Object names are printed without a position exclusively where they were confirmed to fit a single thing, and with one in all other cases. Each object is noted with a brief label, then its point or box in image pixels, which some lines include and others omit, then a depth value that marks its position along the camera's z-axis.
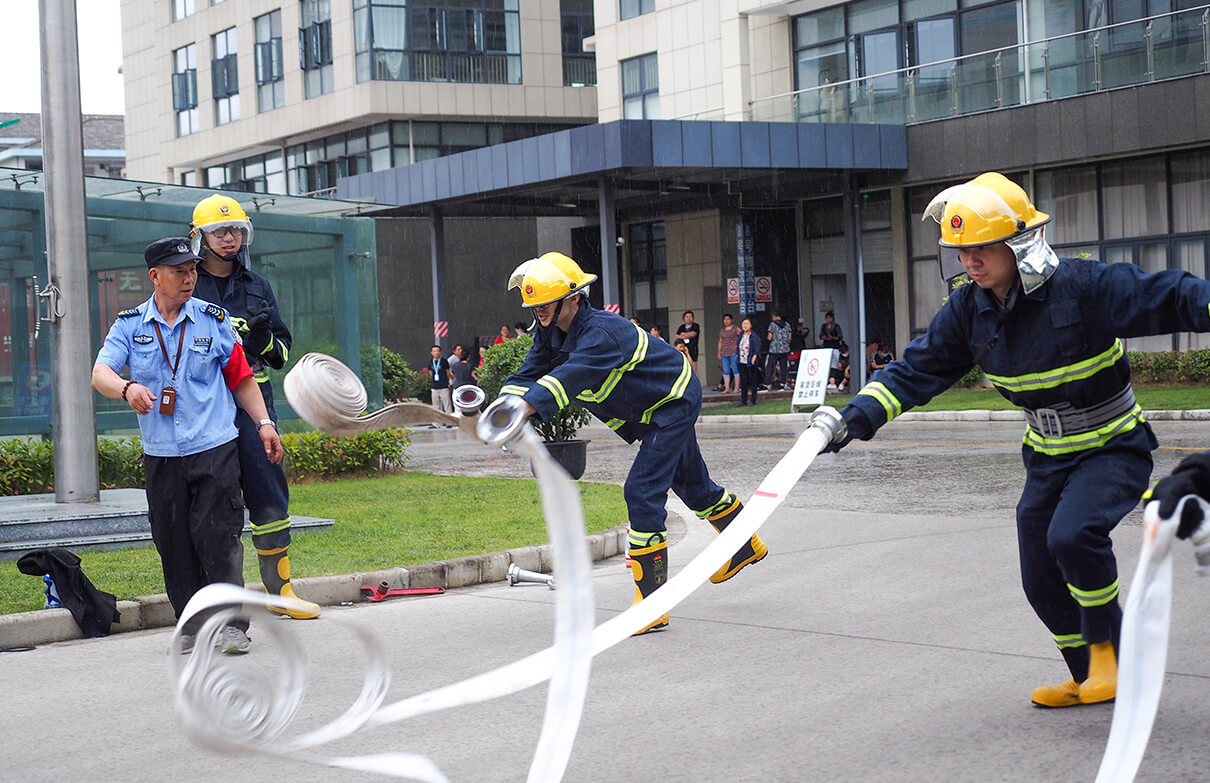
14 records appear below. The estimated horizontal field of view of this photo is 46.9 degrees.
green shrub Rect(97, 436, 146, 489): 13.38
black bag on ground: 7.20
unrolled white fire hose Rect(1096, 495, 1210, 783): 3.36
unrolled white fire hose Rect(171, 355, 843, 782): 3.43
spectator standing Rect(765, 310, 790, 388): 29.97
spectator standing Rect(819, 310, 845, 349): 29.61
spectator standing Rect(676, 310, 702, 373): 28.08
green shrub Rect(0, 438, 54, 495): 12.81
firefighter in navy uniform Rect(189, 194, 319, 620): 6.87
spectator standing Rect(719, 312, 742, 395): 28.05
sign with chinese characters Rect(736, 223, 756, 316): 33.47
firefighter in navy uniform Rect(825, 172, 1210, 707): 4.60
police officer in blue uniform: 6.18
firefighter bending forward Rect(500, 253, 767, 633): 6.64
